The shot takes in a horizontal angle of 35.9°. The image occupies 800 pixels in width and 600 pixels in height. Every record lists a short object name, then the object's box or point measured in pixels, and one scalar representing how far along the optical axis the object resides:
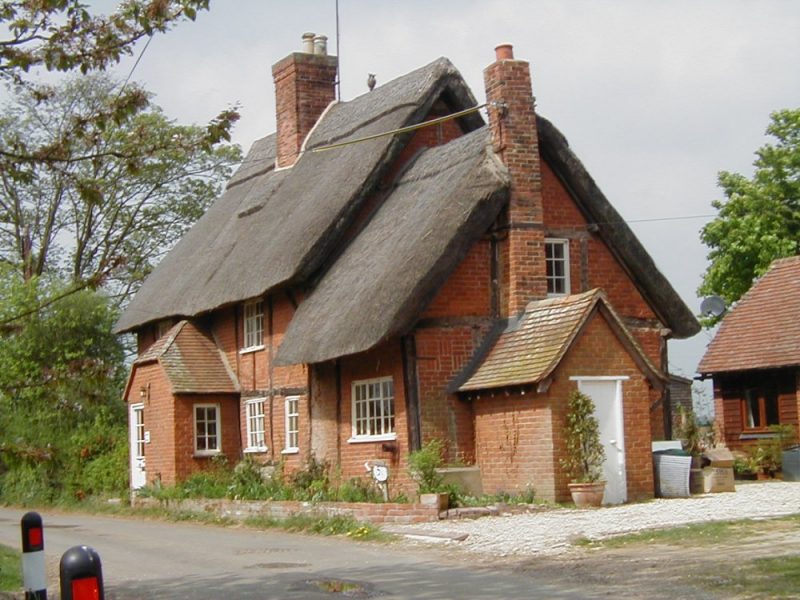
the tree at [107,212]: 41.06
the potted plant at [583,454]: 18.38
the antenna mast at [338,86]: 30.16
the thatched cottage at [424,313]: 19.36
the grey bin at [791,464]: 24.83
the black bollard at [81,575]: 5.44
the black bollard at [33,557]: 8.60
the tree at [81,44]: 9.80
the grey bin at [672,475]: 19.64
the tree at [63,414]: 30.25
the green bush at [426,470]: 18.88
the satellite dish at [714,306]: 33.69
